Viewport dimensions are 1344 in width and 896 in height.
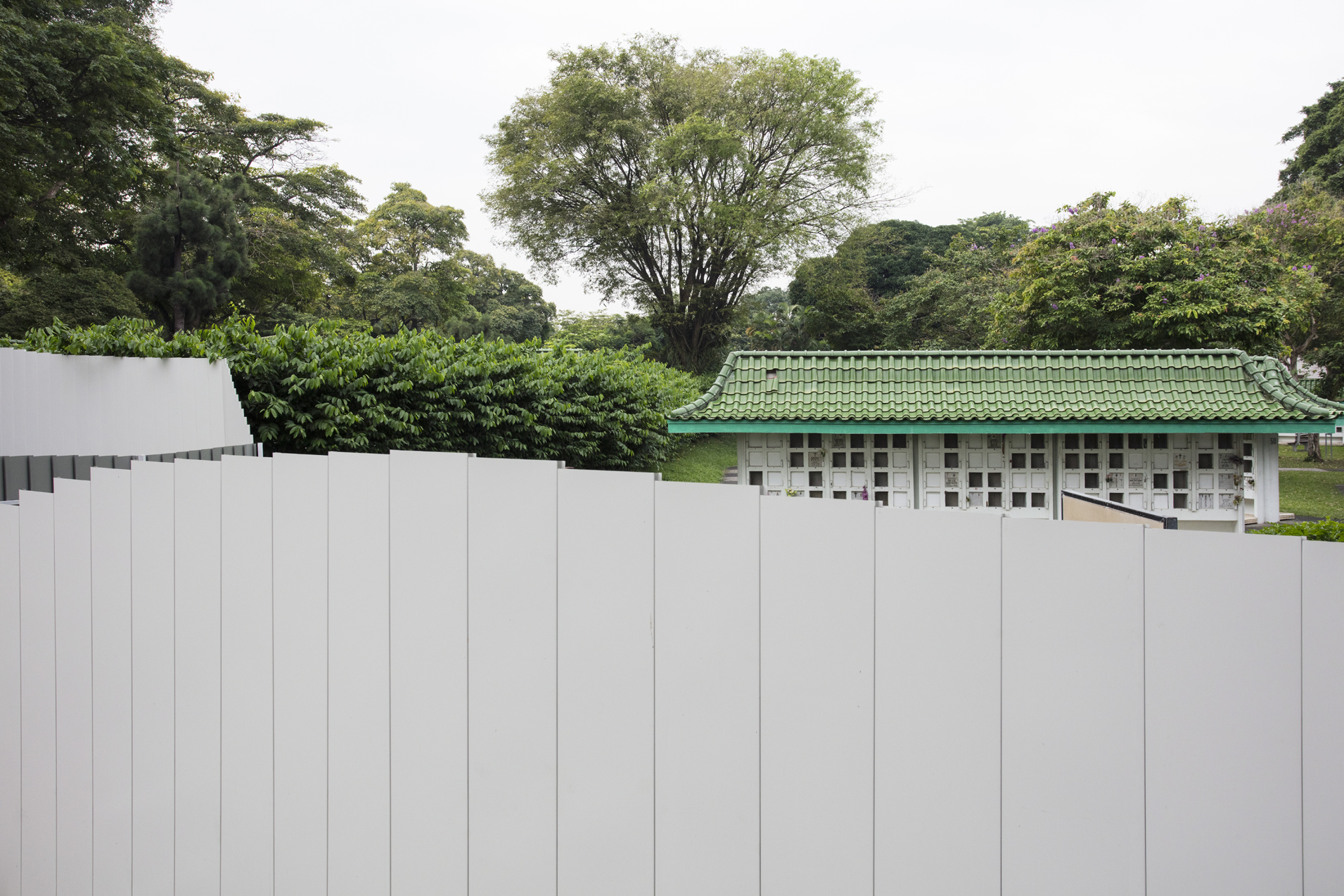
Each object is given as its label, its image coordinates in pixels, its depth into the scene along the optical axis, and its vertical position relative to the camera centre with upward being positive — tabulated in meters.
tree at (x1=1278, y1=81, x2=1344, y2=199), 27.23 +13.15
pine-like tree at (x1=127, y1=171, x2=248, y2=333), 17.75 +5.08
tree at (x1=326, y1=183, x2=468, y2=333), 33.69 +10.65
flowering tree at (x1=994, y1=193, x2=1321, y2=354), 15.27 +3.96
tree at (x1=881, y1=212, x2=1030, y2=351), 25.44 +6.20
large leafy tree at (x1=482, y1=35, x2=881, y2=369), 27.88 +11.61
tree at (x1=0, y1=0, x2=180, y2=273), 16.61 +8.49
